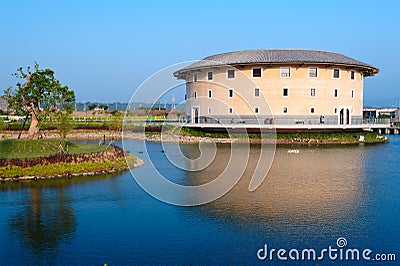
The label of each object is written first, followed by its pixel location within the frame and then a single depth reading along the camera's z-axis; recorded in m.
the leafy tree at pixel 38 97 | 26.05
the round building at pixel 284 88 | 39.94
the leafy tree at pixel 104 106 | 101.90
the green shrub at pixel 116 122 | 31.44
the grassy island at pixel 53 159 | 19.02
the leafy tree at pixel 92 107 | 96.76
